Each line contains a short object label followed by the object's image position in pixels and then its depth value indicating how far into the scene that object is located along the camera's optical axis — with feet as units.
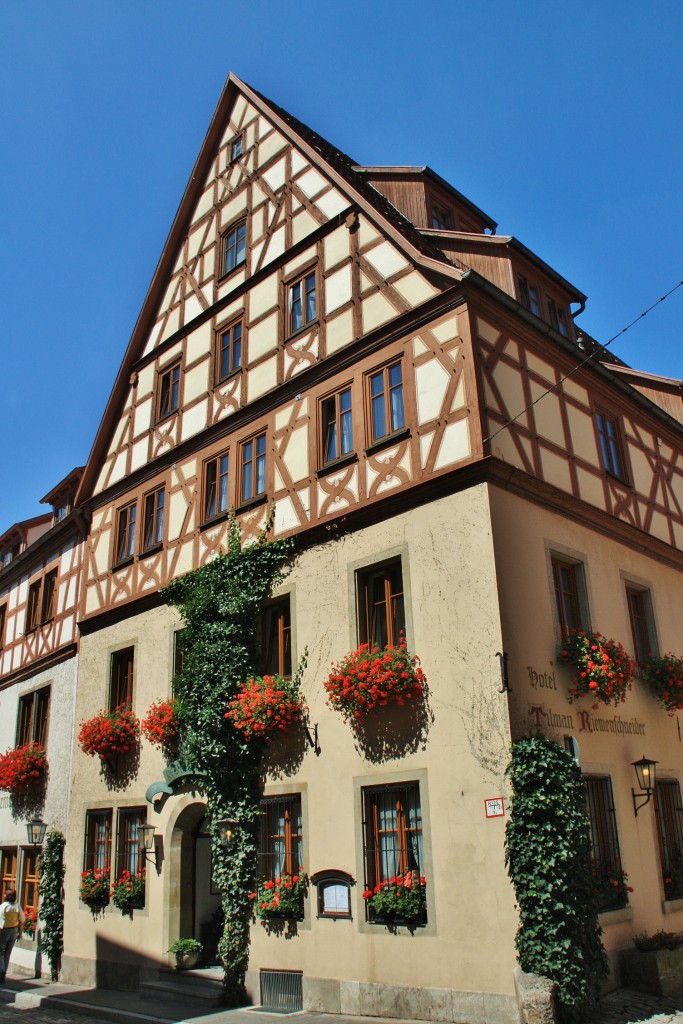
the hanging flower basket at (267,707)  41.98
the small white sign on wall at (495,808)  33.55
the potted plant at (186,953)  47.09
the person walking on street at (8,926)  53.78
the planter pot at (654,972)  35.17
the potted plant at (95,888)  52.75
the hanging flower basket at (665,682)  44.83
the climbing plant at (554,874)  31.17
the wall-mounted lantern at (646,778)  41.09
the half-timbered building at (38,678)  63.05
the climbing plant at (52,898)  56.03
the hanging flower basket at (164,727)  49.34
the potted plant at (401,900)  35.32
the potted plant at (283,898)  40.16
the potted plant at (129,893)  50.31
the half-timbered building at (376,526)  36.11
